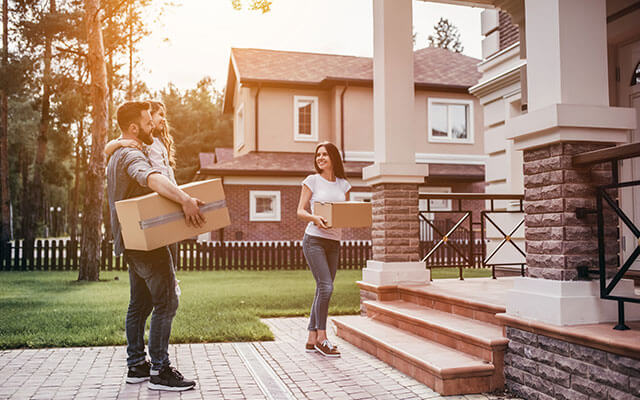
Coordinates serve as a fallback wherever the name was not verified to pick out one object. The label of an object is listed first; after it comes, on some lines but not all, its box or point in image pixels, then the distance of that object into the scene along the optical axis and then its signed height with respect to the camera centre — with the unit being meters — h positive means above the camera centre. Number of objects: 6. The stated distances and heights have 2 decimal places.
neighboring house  22.50 +4.23
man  4.55 -0.27
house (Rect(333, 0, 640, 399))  3.83 -0.33
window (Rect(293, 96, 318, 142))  23.94 +4.80
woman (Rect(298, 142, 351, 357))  5.95 -0.09
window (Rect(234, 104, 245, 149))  25.21 +4.77
